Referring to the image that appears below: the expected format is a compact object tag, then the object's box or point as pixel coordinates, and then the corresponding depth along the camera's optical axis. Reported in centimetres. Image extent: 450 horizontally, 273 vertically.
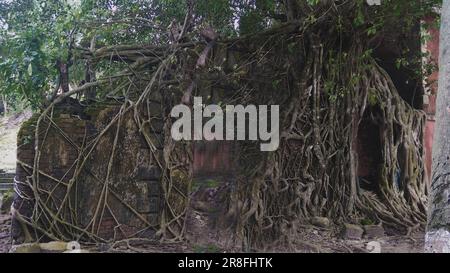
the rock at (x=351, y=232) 515
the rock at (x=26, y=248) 361
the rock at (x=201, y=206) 580
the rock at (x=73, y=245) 389
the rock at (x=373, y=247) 477
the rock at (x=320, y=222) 514
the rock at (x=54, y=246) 375
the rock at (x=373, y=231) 529
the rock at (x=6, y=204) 583
